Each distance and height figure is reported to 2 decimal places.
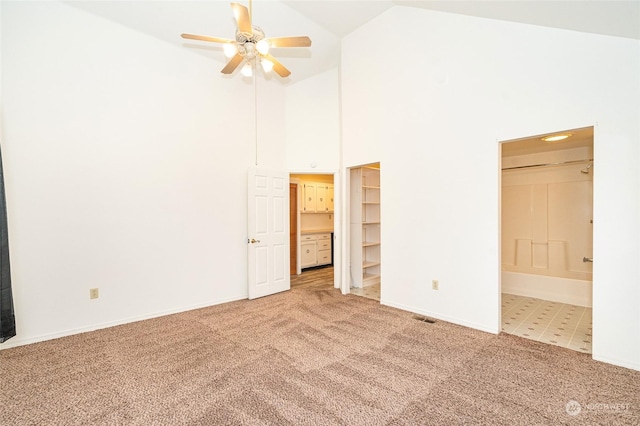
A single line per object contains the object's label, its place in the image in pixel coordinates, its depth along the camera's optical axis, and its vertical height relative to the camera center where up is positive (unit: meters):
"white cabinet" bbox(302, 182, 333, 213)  6.69 +0.16
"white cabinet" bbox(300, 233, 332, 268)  6.50 -1.11
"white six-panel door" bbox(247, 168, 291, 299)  4.42 -0.46
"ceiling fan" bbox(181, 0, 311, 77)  2.42 +1.48
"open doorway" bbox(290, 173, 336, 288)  6.30 -0.60
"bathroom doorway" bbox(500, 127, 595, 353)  3.94 -0.50
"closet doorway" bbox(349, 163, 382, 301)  5.01 -0.54
